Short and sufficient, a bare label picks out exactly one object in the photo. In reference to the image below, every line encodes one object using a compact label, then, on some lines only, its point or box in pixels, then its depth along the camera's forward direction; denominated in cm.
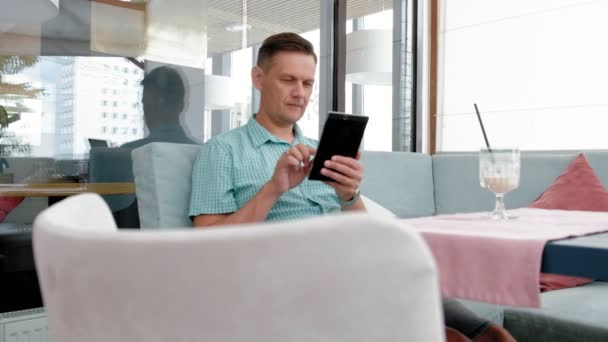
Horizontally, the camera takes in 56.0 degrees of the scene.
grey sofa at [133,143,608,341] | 166
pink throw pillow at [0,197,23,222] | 217
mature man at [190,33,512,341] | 150
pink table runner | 83
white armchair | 33
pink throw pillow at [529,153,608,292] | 220
